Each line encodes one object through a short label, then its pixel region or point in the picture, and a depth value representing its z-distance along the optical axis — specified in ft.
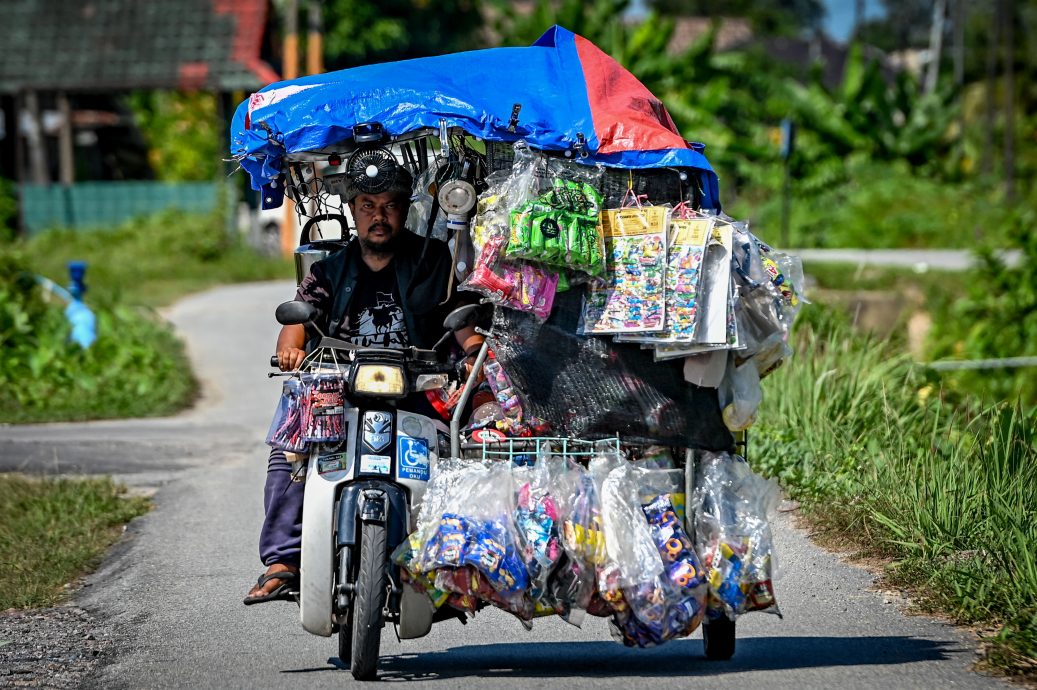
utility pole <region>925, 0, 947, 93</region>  389.78
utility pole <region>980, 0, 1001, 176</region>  266.16
